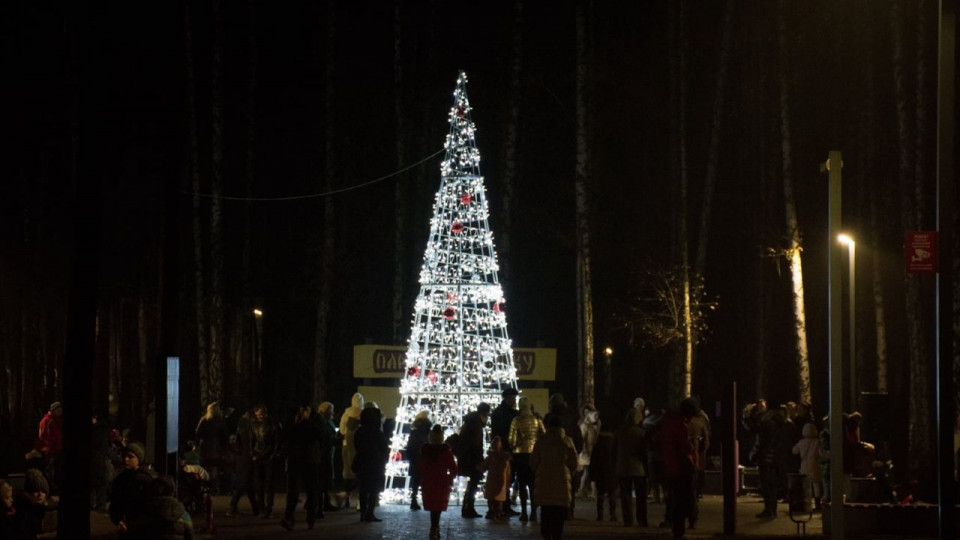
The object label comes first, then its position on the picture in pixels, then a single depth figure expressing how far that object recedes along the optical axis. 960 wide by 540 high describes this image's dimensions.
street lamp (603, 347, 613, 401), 56.81
